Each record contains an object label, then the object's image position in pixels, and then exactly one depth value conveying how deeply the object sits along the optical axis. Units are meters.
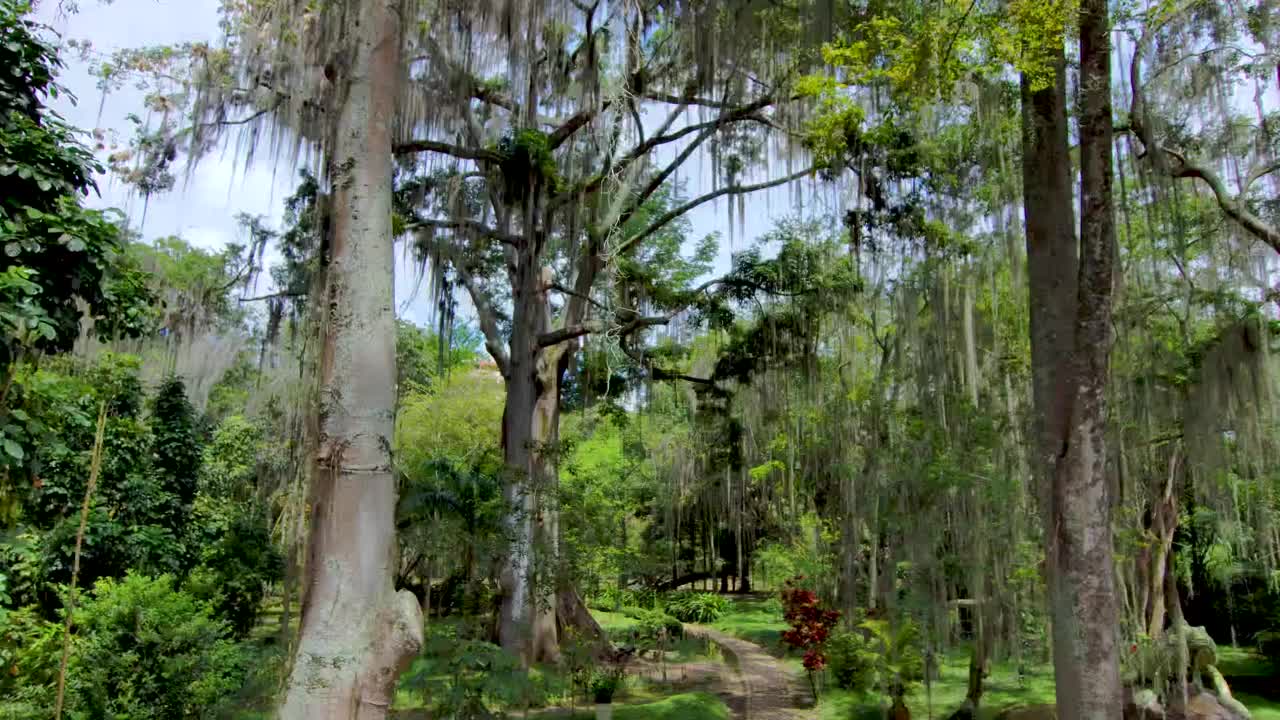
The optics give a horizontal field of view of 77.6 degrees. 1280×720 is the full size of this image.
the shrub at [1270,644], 12.47
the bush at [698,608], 19.70
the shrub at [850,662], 11.28
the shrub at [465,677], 6.20
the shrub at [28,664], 5.11
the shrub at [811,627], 10.96
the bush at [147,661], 5.80
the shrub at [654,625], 13.13
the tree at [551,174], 8.55
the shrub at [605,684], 9.27
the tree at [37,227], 3.98
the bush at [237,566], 10.45
